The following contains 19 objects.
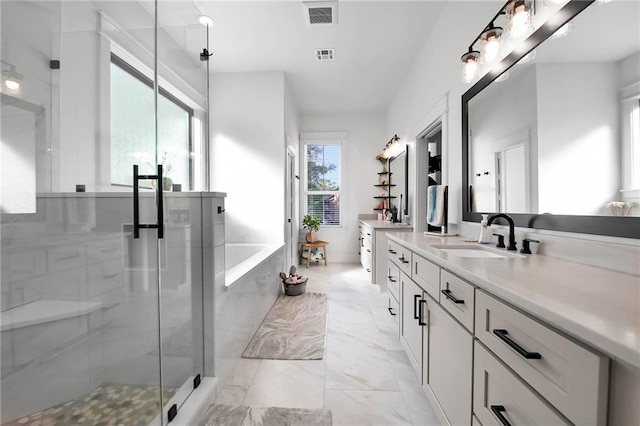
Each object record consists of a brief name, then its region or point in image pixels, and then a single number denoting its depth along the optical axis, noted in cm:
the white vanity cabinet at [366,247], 384
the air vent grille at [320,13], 237
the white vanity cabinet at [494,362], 52
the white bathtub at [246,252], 296
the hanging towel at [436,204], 234
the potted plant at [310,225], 497
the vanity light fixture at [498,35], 129
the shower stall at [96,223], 104
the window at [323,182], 539
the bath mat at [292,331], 205
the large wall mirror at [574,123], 89
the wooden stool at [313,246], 487
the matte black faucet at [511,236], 140
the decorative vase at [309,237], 496
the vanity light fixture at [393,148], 412
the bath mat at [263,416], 139
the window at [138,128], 140
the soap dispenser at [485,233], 164
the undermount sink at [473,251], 143
